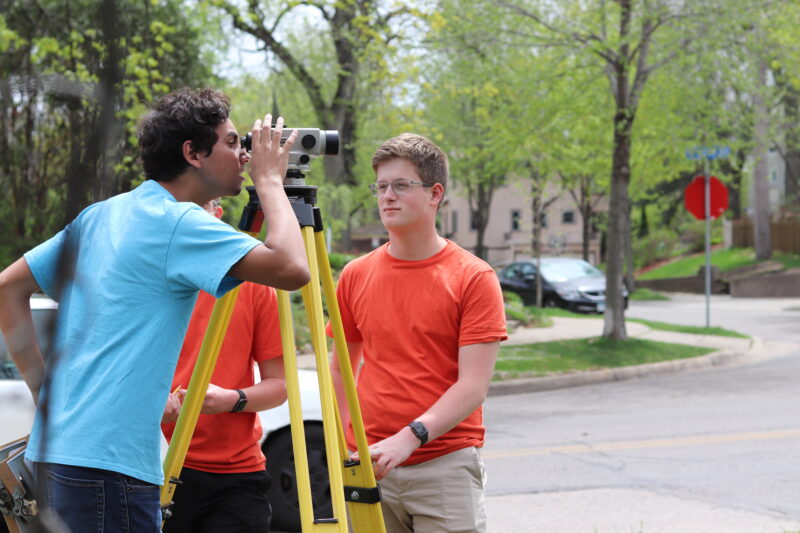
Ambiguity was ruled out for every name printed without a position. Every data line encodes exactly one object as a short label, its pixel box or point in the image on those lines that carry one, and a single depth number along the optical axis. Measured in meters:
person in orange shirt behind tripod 3.15
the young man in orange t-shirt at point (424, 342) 3.01
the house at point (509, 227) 60.50
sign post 17.75
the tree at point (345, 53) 16.33
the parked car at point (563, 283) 25.75
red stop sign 18.05
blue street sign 14.95
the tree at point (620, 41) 13.42
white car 5.56
